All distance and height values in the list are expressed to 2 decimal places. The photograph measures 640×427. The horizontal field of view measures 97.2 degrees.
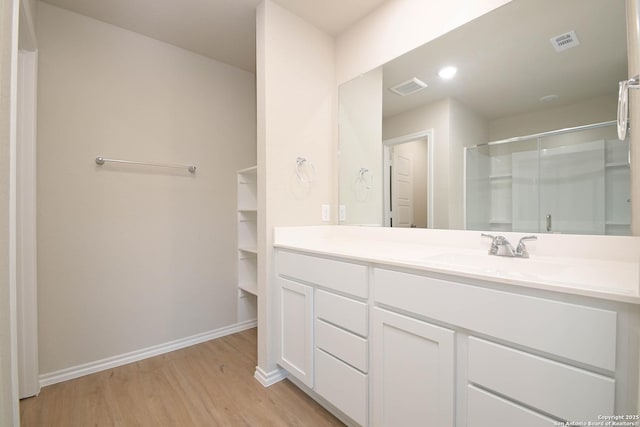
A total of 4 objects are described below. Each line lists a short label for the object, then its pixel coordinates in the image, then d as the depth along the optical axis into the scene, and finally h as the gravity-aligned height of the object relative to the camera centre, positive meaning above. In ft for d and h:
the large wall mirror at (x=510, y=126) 3.73 +1.42
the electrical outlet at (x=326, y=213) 6.95 -0.03
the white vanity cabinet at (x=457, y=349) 2.34 -1.49
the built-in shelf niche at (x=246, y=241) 8.69 -0.92
